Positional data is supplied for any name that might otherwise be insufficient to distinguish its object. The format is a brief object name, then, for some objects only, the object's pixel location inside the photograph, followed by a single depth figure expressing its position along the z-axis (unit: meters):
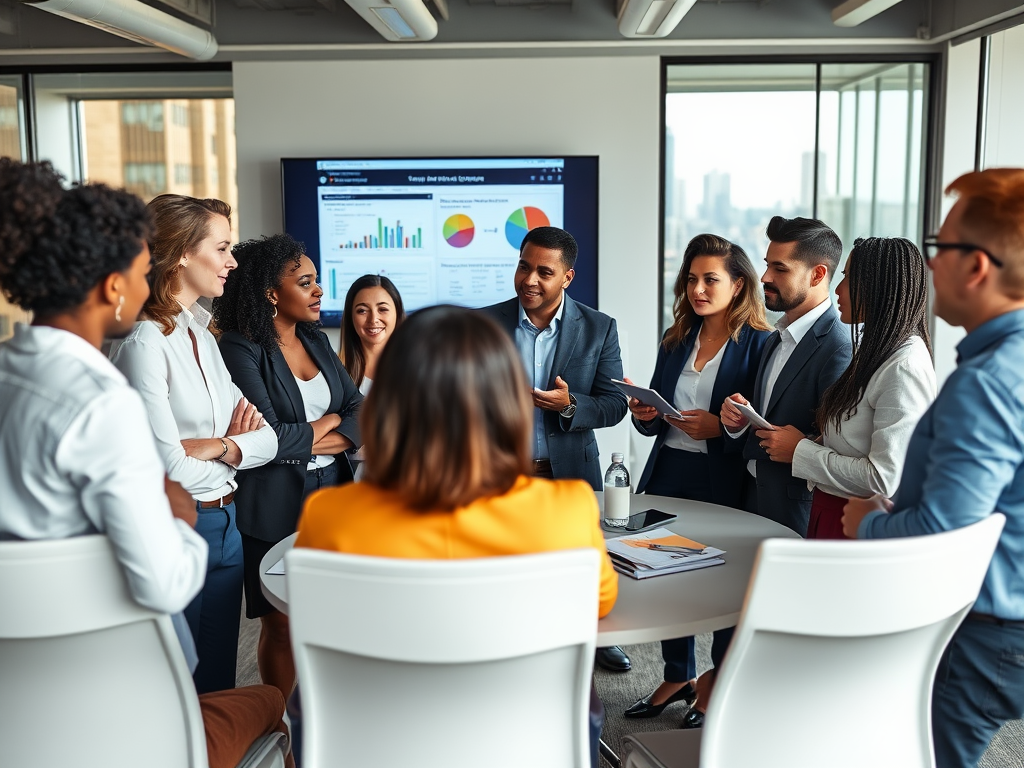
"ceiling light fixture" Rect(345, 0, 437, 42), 4.29
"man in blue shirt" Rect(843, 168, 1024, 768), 1.45
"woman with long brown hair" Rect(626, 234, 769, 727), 2.99
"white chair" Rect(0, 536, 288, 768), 1.28
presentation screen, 5.36
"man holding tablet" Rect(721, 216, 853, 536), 2.66
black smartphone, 2.26
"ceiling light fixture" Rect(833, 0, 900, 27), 4.60
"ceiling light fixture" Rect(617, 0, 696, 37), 4.32
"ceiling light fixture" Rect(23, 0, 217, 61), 3.91
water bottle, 2.28
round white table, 1.60
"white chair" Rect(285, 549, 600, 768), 1.19
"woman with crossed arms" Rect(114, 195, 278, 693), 2.22
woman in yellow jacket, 1.26
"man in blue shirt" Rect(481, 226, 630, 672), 3.22
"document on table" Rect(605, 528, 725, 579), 1.91
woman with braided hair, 2.20
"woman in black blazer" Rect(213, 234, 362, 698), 2.71
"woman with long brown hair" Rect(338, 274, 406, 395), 3.65
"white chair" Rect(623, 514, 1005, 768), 1.29
